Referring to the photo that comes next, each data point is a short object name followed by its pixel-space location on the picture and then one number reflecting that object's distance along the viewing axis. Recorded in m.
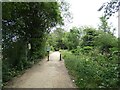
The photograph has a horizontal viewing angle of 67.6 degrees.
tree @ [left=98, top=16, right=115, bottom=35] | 15.66
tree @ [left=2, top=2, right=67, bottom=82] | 5.75
